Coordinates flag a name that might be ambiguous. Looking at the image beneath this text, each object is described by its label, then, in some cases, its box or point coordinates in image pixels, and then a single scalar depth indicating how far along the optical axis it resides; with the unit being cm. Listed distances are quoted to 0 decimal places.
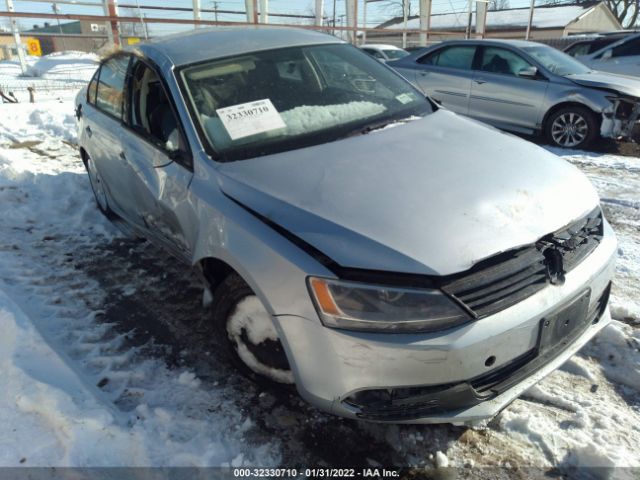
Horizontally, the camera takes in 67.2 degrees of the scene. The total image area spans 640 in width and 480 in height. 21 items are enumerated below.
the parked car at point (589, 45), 1136
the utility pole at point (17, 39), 1110
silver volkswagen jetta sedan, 179
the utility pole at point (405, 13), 1707
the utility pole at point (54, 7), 1145
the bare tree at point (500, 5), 4542
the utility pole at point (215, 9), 1439
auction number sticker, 255
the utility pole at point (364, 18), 1560
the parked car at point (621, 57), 1012
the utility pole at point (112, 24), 1009
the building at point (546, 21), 3297
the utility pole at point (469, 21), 1715
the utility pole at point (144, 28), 999
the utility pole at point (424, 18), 1821
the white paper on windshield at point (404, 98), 311
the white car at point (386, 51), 1321
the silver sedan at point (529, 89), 648
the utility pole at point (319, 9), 1742
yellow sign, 1331
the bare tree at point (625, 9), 4241
